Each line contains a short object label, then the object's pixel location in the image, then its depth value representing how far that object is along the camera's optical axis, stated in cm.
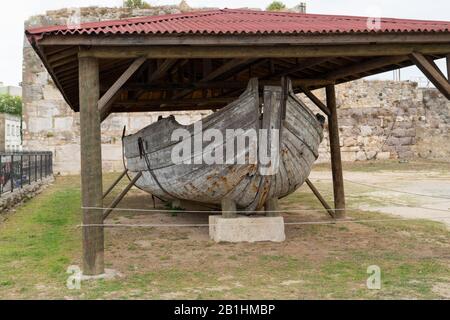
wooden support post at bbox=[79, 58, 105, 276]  599
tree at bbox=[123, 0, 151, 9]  2366
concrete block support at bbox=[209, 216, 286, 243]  813
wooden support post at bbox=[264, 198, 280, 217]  844
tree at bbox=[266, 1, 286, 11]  2565
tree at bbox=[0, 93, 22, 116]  7100
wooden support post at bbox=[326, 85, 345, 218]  1033
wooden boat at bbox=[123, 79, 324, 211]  771
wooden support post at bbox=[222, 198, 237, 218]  822
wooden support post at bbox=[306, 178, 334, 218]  1026
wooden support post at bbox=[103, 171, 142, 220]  1004
